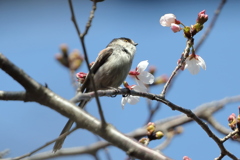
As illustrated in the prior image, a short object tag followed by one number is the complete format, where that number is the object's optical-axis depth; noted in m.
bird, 8.43
